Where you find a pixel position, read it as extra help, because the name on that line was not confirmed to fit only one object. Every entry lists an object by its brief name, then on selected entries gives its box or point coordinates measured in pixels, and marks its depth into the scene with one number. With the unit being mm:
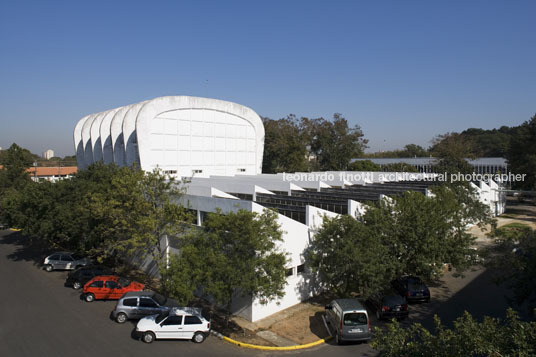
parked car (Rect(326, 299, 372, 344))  13586
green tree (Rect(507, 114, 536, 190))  46688
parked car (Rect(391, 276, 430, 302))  17734
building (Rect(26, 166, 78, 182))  78688
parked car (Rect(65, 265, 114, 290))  20891
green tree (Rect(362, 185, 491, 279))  17047
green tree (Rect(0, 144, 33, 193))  43812
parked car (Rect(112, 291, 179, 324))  16214
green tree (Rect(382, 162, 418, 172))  68625
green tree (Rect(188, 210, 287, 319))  13703
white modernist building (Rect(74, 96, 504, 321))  17906
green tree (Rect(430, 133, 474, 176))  48375
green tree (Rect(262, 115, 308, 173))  56156
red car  18891
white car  14156
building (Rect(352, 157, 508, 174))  66275
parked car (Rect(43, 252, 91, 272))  24434
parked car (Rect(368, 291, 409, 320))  15648
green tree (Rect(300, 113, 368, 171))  59000
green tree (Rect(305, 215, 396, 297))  15664
